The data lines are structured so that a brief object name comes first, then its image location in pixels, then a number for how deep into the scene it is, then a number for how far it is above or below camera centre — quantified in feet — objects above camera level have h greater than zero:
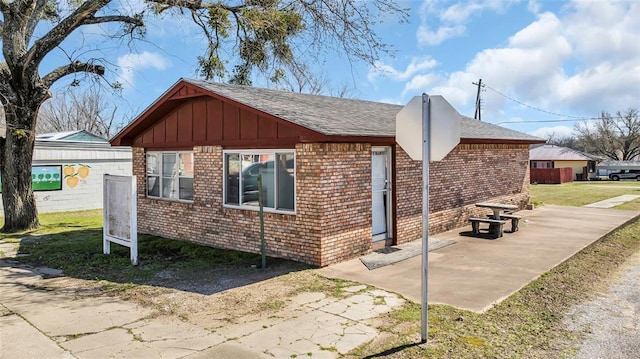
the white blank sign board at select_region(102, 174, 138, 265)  29.45 -2.66
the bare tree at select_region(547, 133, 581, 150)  288.63 +20.80
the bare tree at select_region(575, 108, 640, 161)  209.26 +14.57
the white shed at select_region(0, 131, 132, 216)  60.36 +0.45
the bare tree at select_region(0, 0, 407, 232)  43.50 +11.41
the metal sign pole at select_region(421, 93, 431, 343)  15.66 +0.53
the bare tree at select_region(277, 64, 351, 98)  35.88 +8.02
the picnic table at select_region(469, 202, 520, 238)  36.96 -4.19
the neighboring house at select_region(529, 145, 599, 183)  164.04 +3.56
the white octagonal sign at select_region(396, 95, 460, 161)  15.42 +1.59
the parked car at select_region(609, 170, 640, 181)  162.32 -1.93
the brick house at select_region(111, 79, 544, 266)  28.04 -0.13
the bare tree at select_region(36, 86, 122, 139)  147.64 +18.11
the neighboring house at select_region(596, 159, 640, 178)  165.37 +0.90
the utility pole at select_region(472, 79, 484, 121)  131.64 +20.37
